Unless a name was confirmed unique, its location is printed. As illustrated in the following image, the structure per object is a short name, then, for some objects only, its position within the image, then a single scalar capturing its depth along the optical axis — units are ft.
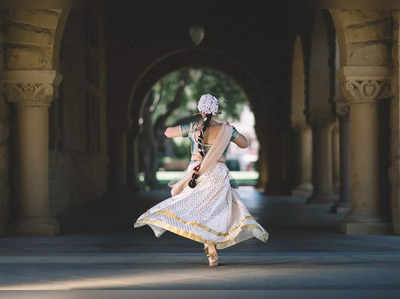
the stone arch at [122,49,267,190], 95.76
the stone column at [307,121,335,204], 71.51
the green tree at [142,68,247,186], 132.77
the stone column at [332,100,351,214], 61.05
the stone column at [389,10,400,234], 41.25
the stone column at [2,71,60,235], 42.96
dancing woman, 29.37
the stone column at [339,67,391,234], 43.21
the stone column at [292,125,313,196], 87.10
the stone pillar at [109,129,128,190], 89.86
